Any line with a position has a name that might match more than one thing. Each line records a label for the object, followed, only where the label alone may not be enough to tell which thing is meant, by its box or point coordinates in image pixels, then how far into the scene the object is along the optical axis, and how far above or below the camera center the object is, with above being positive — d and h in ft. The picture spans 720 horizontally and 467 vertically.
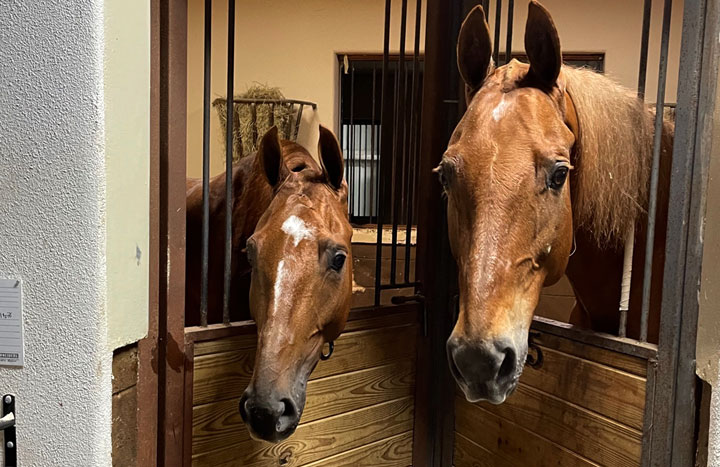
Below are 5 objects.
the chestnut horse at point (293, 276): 3.72 -0.87
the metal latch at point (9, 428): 3.30 -1.69
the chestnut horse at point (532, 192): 3.36 -0.15
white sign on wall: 3.26 -0.99
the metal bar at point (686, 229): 3.37 -0.35
